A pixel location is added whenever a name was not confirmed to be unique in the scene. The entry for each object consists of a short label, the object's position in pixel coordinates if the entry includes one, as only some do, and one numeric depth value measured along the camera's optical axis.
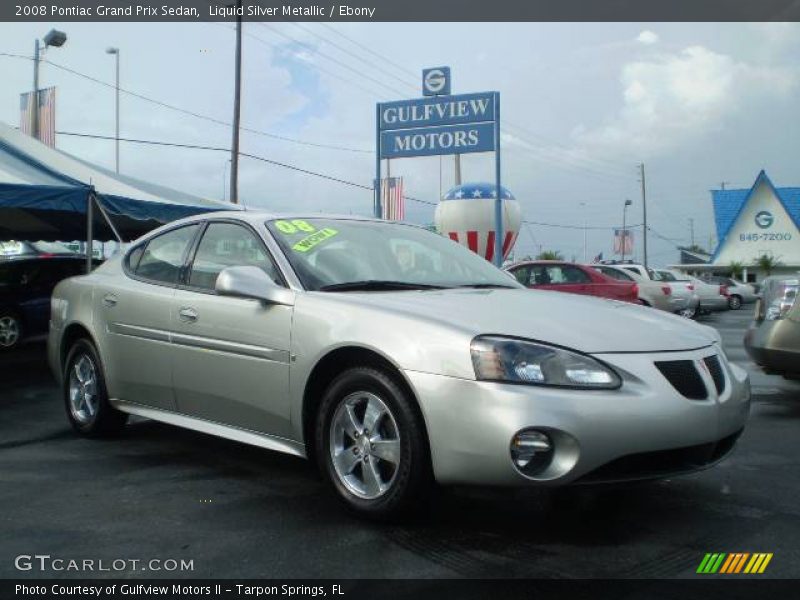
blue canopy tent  8.90
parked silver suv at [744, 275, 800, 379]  6.38
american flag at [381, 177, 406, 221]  29.69
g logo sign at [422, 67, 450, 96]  23.45
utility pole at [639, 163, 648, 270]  63.04
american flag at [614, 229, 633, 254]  59.28
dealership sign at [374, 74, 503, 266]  19.94
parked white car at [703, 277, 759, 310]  32.12
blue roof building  51.72
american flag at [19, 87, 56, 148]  18.92
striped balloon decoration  22.02
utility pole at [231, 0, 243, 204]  22.84
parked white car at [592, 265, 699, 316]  17.70
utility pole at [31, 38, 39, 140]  19.14
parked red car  15.97
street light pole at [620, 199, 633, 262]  59.47
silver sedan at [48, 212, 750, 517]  3.22
